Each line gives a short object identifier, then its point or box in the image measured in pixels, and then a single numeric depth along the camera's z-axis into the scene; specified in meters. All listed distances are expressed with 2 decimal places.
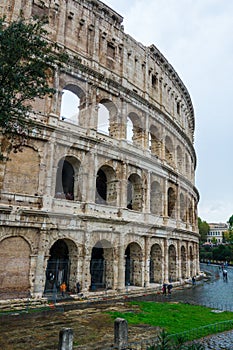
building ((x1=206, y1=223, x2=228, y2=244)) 105.59
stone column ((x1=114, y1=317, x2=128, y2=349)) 8.18
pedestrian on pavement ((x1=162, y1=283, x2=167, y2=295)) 18.25
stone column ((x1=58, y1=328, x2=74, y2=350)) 7.37
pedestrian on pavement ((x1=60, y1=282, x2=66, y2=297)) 15.16
